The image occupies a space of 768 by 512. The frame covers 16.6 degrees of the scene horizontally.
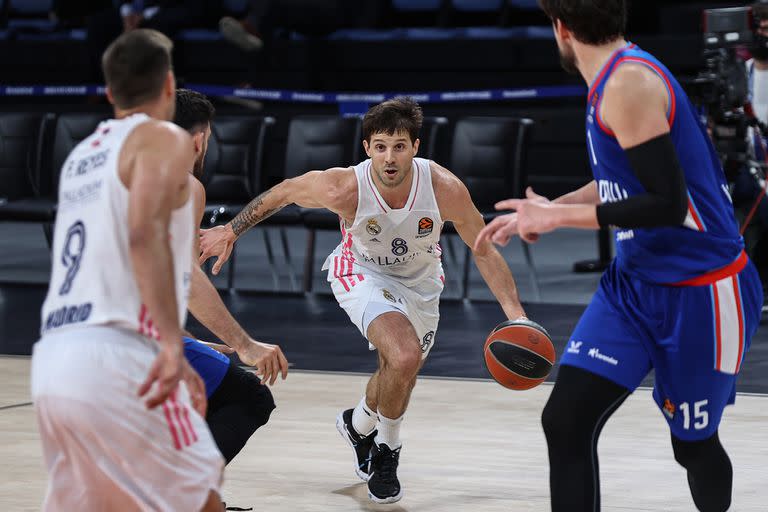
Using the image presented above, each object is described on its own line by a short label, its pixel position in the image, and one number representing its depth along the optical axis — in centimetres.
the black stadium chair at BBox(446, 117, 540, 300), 1729
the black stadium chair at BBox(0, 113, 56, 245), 1903
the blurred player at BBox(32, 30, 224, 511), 525
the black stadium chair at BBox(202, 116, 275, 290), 1796
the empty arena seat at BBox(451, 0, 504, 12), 2492
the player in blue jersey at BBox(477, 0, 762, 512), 627
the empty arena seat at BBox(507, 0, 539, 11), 2459
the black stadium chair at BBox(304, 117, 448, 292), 1767
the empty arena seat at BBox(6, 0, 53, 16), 2807
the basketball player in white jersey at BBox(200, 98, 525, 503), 956
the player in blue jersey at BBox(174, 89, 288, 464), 759
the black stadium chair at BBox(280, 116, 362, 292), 1780
